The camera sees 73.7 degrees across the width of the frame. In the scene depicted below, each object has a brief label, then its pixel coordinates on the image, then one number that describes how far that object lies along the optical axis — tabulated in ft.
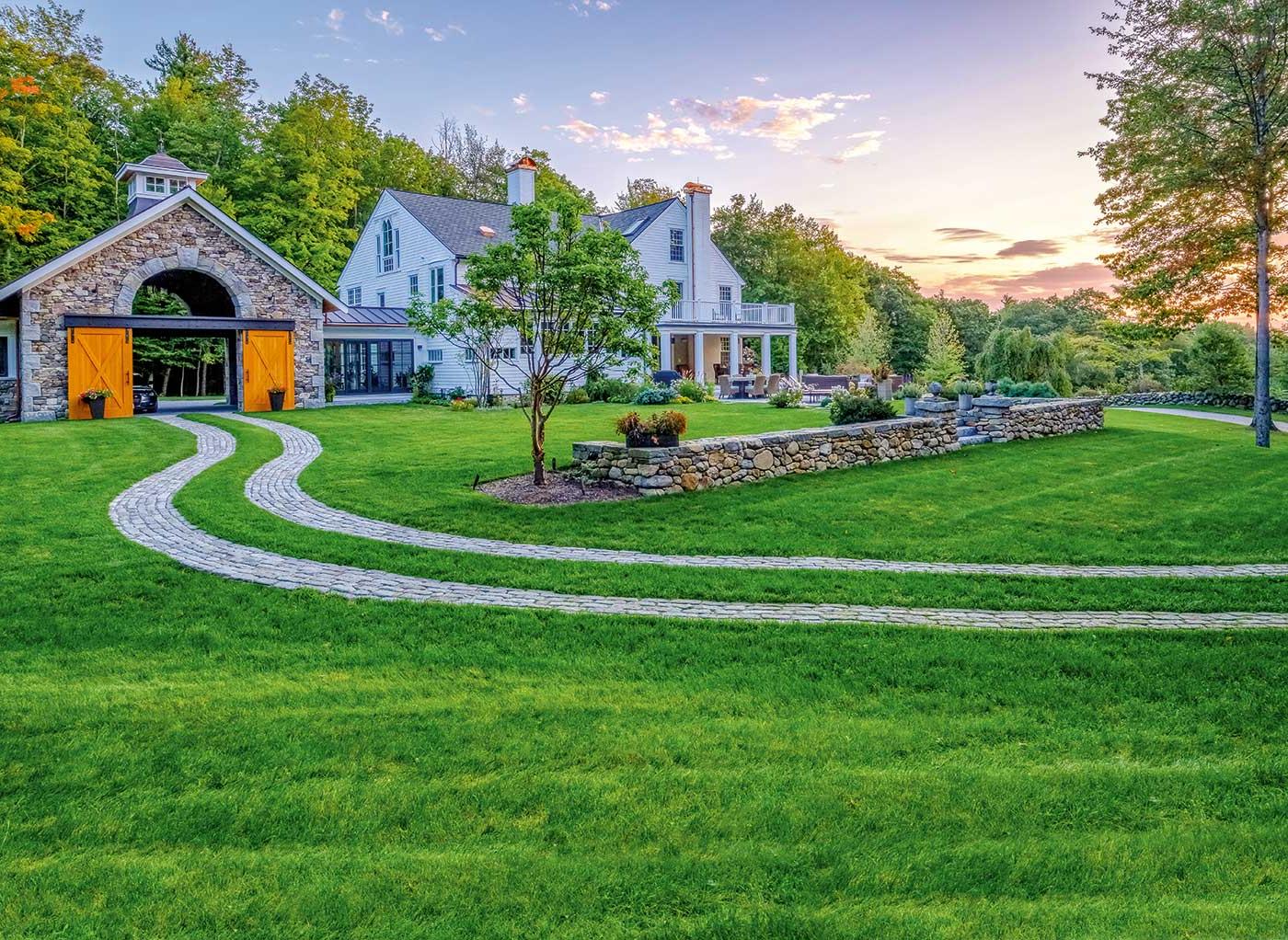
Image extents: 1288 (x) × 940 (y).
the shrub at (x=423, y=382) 92.40
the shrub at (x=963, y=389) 60.80
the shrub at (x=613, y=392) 82.17
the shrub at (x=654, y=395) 78.33
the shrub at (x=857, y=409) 47.88
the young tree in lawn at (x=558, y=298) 35.37
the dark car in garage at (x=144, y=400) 75.20
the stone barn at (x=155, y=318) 68.69
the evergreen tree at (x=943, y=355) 101.69
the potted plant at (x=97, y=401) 69.62
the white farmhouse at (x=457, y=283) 94.79
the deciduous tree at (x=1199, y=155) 52.42
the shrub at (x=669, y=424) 36.86
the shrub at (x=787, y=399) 75.25
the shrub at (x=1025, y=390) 66.33
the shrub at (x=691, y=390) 85.30
